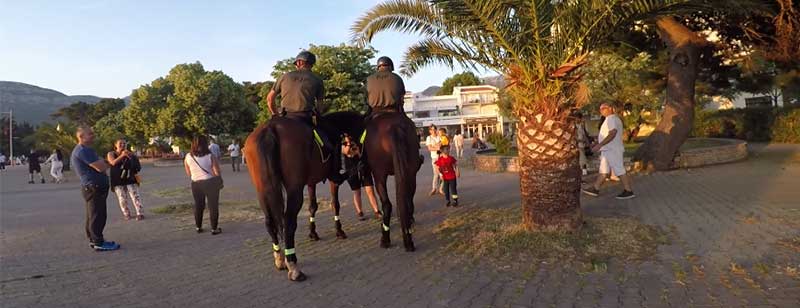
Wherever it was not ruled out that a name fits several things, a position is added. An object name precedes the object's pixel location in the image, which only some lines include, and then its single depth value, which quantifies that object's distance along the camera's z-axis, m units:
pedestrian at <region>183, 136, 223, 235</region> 7.64
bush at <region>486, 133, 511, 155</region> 19.27
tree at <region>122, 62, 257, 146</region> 34.91
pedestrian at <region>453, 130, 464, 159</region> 23.94
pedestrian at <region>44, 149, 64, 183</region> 20.94
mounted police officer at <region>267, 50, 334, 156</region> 5.65
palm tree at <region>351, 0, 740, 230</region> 5.88
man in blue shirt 6.65
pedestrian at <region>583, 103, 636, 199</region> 8.66
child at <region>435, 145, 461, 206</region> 9.01
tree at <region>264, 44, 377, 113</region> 15.84
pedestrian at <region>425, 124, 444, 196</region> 10.34
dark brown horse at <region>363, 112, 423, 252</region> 5.72
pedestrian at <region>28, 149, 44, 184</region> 21.68
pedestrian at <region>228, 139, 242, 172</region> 23.83
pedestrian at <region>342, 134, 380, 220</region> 6.51
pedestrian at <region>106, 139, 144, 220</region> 8.89
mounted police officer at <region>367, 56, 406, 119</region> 6.29
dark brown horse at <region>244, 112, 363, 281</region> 4.95
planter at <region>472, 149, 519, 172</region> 15.25
